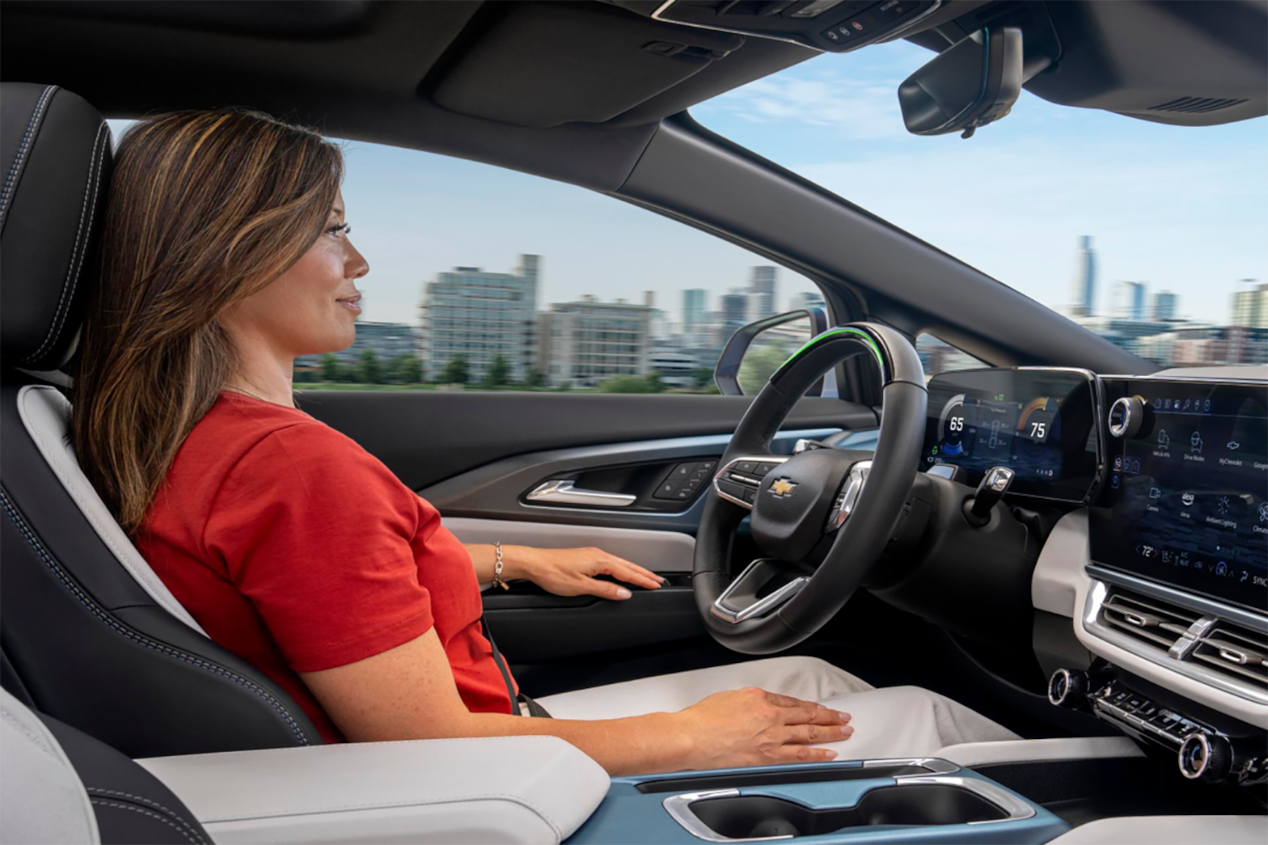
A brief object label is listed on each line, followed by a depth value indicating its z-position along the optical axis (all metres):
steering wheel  1.22
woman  0.92
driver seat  0.86
